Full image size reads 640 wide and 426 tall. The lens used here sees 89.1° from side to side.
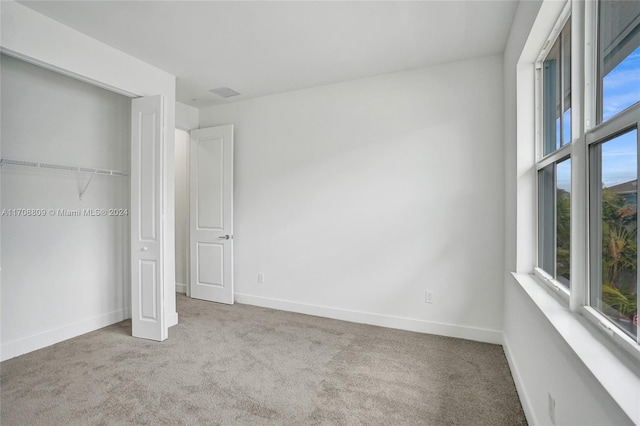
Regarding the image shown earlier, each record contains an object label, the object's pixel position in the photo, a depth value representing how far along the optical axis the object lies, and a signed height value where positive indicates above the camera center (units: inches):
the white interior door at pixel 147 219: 126.9 -1.8
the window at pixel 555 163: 68.8 +12.0
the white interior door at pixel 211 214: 176.1 +0.0
